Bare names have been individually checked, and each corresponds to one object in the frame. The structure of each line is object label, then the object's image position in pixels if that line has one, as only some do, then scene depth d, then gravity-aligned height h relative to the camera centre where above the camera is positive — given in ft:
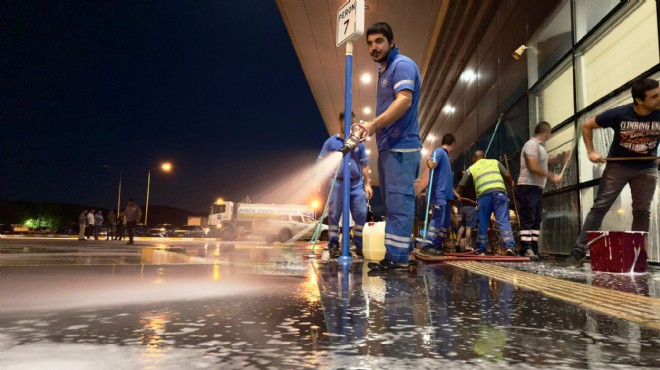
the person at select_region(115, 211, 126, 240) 67.44 -0.73
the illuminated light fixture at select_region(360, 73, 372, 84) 54.48 +19.07
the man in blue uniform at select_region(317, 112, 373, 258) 19.22 +1.66
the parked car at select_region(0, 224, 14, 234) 111.96 -1.92
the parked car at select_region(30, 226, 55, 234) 121.21 -2.37
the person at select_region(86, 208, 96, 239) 74.95 +0.45
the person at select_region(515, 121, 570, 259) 19.66 +2.10
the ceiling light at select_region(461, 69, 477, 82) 39.09 +14.43
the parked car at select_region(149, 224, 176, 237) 114.21 -1.46
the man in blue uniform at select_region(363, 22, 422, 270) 11.54 +2.50
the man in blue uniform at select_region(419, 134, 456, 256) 21.88 +1.86
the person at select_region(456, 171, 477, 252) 29.96 +1.14
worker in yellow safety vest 20.71 +1.64
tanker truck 97.60 +2.46
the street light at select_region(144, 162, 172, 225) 113.09 +14.80
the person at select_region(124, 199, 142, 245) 45.39 +0.93
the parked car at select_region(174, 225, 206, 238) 113.14 -1.92
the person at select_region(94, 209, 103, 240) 72.28 +0.46
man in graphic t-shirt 13.61 +2.65
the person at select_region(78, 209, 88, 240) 65.92 +0.23
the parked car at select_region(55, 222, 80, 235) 122.19 -1.90
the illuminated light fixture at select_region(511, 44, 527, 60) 25.86 +10.61
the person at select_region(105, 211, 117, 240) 75.85 +0.37
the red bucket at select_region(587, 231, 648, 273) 12.60 -0.49
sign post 15.70 +7.06
